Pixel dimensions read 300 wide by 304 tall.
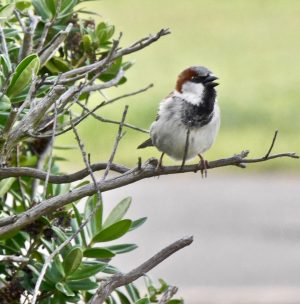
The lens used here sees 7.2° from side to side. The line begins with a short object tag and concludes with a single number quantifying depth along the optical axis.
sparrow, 6.45
